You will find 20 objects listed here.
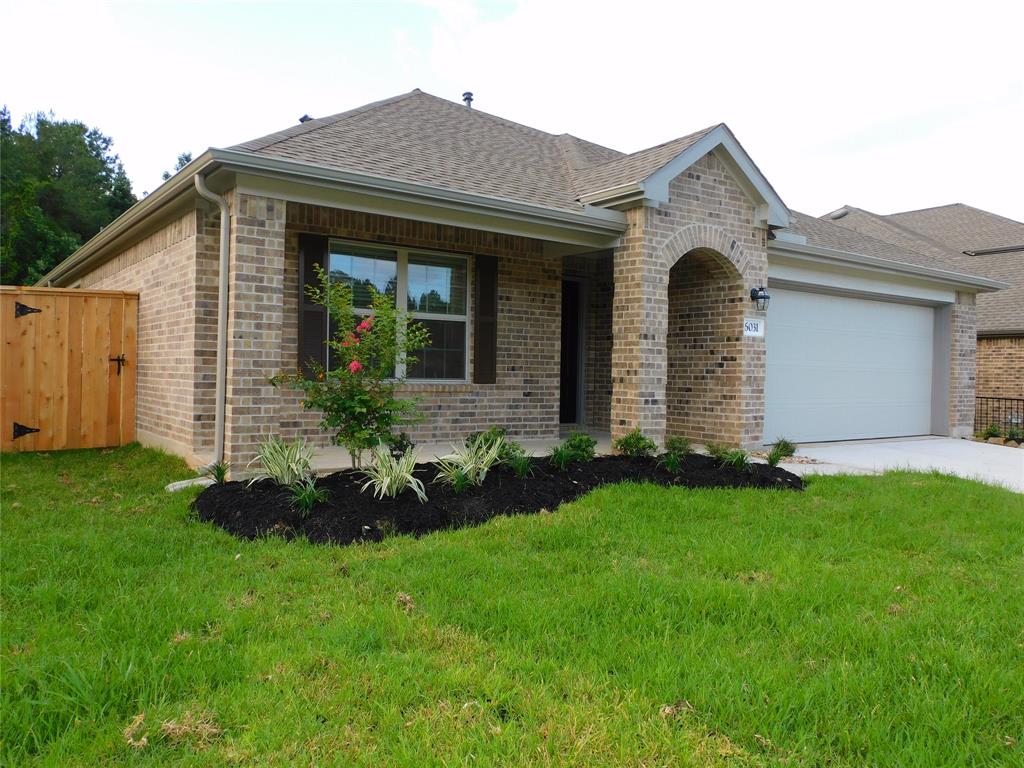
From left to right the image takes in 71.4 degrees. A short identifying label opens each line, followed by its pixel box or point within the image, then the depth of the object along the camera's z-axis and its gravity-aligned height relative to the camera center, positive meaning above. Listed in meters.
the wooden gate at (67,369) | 8.74 -0.03
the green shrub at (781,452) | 7.43 -0.72
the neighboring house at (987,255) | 16.89 +3.48
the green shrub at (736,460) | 7.17 -0.78
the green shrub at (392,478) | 5.59 -0.82
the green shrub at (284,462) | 5.71 -0.74
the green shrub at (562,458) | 6.79 -0.77
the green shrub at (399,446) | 6.10 -0.62
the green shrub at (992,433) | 13.05 -0.80
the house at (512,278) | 6.67 +1.24
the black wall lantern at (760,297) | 9.06 +1.10
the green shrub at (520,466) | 6.39 -0.80
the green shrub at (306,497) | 5.20 -0.93
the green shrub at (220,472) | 5.98 -0.88
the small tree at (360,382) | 5.84 -0.08
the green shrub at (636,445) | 7.54 -0.69
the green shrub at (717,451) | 7.34 -0.72
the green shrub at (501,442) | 6.63 -0.63
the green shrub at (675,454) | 6.97 -0.74
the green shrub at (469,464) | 5.92 -0.77
